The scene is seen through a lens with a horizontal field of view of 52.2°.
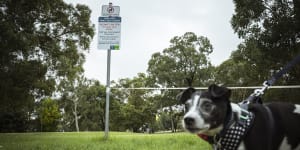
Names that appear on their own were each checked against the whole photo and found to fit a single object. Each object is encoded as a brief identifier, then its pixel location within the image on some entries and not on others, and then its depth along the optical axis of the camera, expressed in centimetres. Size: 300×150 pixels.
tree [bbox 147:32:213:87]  4190
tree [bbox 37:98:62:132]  3704
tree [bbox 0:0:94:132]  1048
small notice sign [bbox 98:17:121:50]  918
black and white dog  220
